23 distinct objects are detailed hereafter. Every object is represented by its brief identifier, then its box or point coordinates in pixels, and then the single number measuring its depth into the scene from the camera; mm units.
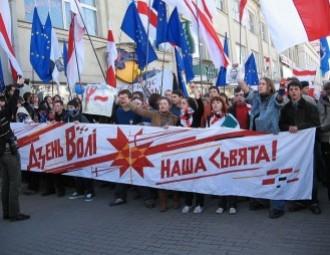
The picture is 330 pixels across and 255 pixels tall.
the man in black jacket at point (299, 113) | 6266
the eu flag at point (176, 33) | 9406
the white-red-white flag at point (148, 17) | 10088
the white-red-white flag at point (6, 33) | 9289
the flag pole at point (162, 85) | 9625
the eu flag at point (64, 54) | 11800
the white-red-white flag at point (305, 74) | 12984
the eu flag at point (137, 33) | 9828
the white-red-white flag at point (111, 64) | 10385
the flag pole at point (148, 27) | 9695
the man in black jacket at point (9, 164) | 6516
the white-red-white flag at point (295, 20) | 6762
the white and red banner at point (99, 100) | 7992
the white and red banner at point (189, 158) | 6250
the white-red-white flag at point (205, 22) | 8484
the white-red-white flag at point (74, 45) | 9977
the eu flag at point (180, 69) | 10328
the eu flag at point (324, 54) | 13062
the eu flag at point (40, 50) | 10523
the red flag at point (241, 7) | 10569
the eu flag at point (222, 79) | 11462
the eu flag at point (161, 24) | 9555
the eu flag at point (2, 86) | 10023
